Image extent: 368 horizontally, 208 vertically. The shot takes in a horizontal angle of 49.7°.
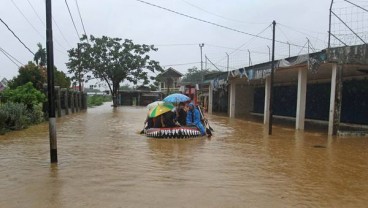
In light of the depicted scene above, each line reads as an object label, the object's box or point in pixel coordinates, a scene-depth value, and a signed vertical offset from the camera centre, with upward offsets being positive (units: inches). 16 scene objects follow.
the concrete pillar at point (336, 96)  678.5 -6.6
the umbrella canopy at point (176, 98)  629.6 -12.1
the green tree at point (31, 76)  1246.3 +41.0
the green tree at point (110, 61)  2047.2 +152.4
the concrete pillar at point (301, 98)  812.0 -12.7
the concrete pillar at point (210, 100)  1636.3 -40.0
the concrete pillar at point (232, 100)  1329.2 -30.1
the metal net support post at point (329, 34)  657.9 +95.6
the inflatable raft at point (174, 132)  608.7 -65.0
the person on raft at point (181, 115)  636.7 -39.5
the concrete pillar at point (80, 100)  1703.0 -45.4
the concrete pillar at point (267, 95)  1019.9 -9.1
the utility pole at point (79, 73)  1937.7 +80.4
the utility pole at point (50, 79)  375.9 +9.7
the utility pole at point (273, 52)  676.9 +67.2
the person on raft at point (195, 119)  640.4 -46.0
